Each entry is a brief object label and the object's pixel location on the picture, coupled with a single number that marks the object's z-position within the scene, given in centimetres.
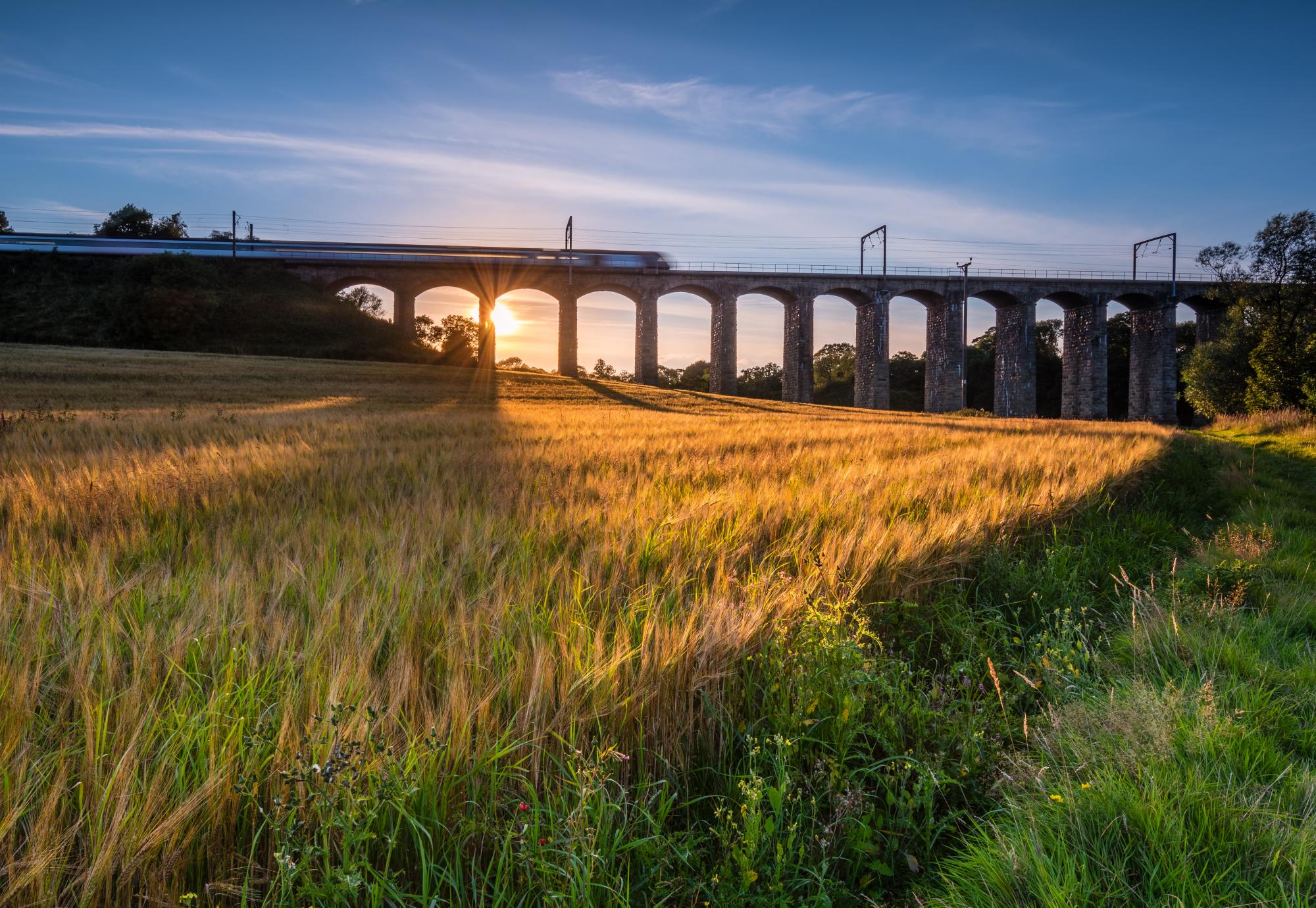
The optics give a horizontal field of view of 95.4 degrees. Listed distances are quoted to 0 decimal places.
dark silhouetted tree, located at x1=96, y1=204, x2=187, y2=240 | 6288
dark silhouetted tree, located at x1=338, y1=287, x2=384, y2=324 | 7419
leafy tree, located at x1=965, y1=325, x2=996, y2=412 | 7369
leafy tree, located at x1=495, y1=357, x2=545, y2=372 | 7569
